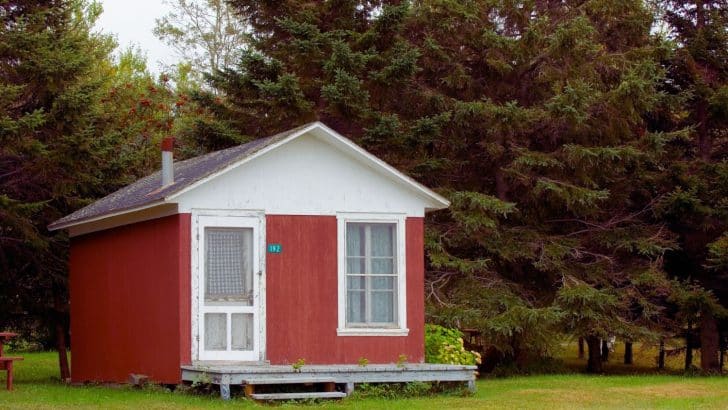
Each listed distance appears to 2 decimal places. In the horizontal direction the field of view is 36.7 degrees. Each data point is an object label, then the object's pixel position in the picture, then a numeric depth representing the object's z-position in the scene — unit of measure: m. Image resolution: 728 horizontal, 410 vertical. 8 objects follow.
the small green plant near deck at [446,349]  17.78
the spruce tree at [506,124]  22.09
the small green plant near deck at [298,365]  14.81
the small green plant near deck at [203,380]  14.66
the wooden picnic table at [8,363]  16.05
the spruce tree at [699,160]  23.06
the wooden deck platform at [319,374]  14.44
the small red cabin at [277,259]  15.84
